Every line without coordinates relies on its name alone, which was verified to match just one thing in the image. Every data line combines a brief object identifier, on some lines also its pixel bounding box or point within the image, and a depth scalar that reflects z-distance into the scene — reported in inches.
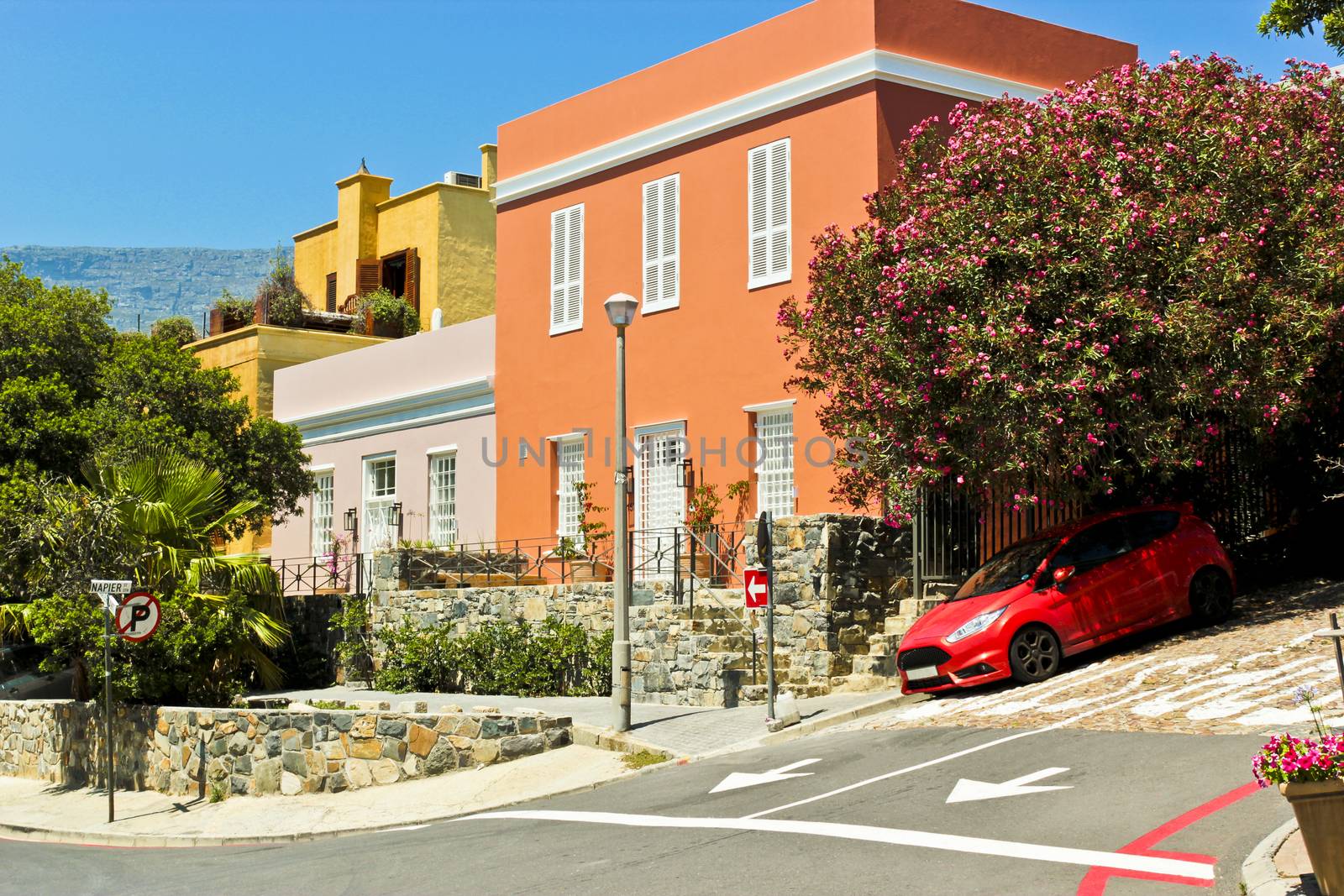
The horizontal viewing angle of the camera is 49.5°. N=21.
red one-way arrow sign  601.0
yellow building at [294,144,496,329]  1477.6
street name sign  605.0
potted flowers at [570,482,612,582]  906.3
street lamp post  624.1
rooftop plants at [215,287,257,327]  1462.8
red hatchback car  609.3
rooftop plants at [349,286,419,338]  1441.9
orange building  843.4
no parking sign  613.3
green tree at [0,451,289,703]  678.5
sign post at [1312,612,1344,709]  313.4
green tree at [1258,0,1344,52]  829.2
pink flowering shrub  632.4
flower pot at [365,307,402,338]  1438.2
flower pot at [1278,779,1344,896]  279.1
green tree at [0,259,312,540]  937.5
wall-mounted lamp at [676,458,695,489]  901.8
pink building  1090.1
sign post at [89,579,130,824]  604.1
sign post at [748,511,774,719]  601.0
